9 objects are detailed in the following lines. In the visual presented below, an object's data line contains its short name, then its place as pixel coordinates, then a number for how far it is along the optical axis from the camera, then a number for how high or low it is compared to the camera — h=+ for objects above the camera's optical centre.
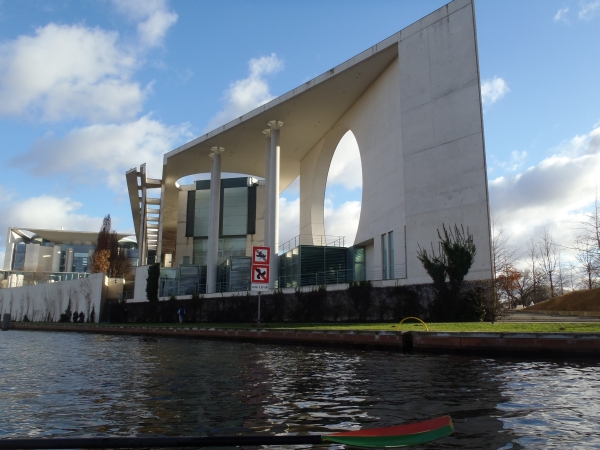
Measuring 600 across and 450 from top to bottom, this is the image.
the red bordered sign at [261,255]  20.23 +2.02
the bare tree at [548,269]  44.03 +3.41
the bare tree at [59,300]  51.24 +0.68
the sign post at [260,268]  20.00 +1.51
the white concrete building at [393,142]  23.97 +9.70
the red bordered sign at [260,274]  20.00 +1.30
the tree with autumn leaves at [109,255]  66.61 +6.65
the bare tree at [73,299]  49.19 +0.76
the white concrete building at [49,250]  99.88 +10.82
